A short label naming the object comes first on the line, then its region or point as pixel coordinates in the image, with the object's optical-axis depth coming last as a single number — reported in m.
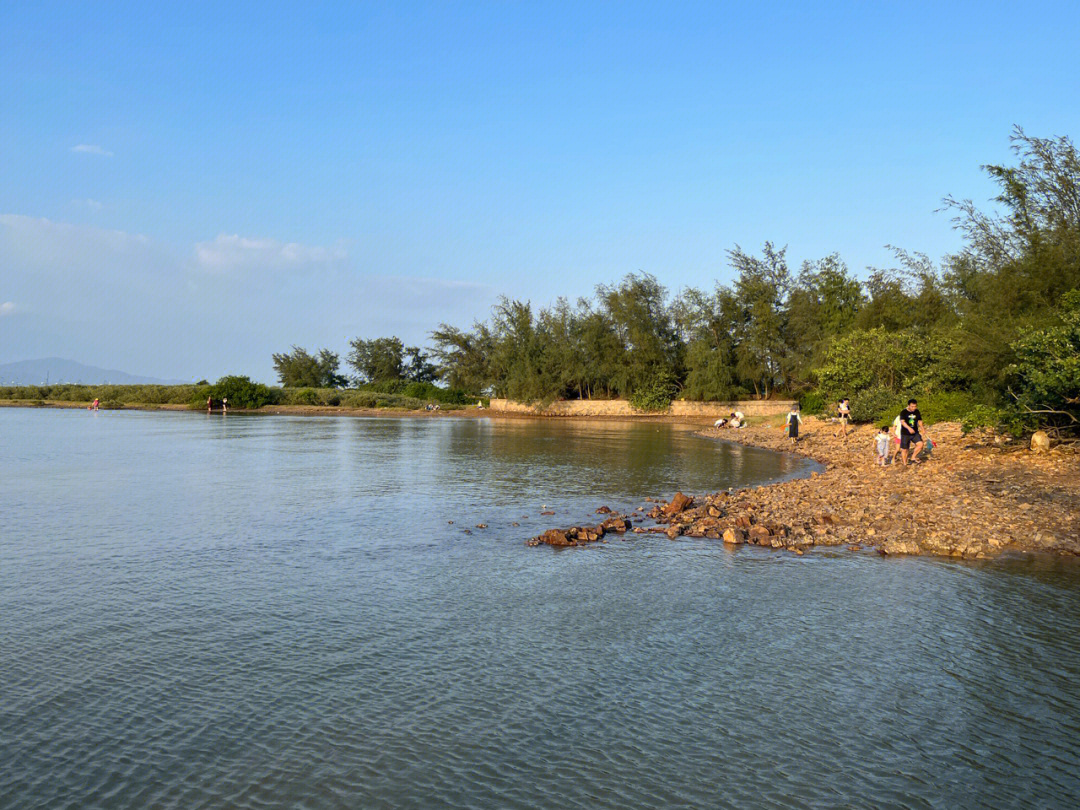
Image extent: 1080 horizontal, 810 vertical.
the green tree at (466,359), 97.75
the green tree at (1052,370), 19.11
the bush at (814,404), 48.77
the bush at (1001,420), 21.45
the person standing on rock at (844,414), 37.31
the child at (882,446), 24.09
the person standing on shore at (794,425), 38.69
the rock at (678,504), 17.89
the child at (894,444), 24.37
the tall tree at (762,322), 68.06
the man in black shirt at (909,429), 22.75
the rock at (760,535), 14.89
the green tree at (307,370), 113.75
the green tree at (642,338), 75.19
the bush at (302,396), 96.62
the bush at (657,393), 74.69
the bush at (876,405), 35.59
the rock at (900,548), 14.00
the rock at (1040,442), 20.88
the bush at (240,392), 93.50
